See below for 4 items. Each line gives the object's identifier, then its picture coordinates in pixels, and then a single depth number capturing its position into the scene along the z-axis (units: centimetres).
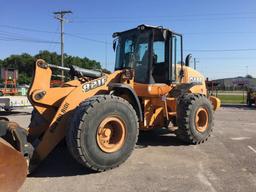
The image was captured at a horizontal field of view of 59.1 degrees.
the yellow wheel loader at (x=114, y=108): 373
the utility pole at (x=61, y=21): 2657
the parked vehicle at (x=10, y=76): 1420
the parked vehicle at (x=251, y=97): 1705
